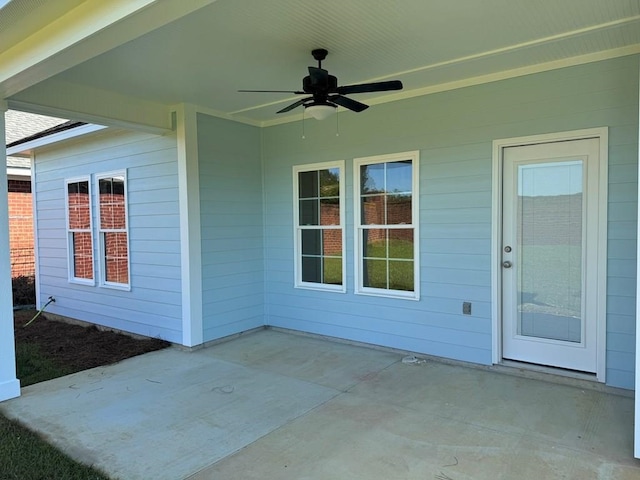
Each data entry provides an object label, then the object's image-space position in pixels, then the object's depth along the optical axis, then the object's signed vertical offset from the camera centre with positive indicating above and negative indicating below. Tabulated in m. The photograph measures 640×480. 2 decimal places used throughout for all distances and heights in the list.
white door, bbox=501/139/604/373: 3.75 -0.32
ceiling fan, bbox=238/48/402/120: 3.18 +1.00
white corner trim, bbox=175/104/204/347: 5.00 +0.03
